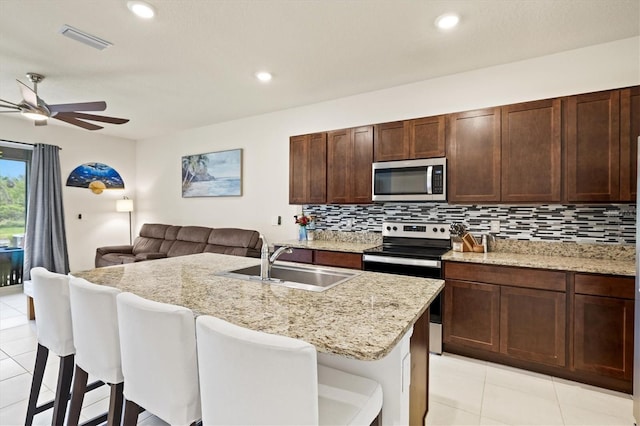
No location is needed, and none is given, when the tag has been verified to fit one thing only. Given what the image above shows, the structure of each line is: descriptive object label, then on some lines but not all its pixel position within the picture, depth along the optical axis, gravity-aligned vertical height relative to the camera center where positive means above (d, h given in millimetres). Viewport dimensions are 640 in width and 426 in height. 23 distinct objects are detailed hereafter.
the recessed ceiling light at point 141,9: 2062 +1353
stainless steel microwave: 2902 +295
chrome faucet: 1873 -288
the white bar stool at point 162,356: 1104 -531
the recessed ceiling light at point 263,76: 3141 +1370
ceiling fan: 2674 +928
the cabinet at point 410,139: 2945 +698
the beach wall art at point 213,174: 4812 +592
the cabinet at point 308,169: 3590 +494
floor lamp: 5734 +109
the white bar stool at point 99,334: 1373 -552
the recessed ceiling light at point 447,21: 2199 +1355
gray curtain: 4742 -77
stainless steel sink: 1882 -403
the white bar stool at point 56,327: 1624 -616
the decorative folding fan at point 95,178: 5348 +593
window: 4844 +62
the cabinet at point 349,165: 3307 +496
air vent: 2355 +1351
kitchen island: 1027 -399
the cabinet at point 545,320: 2117 -810
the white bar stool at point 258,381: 829 -475
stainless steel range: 2709 -382
